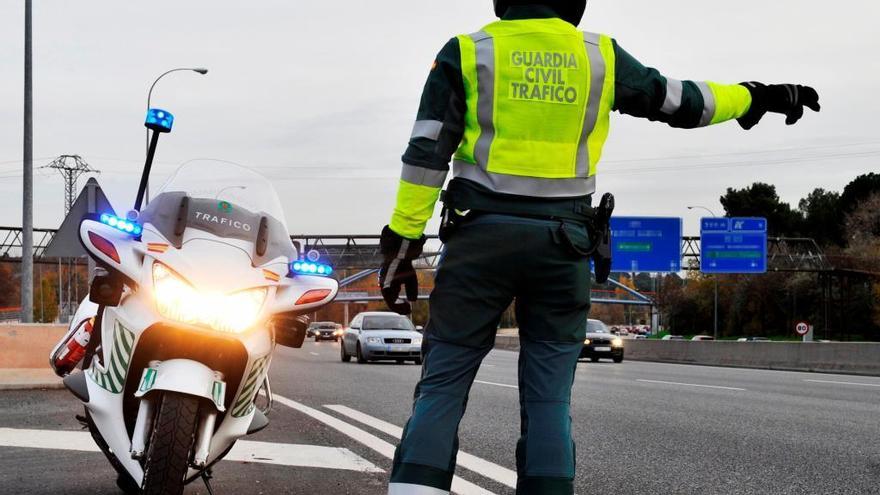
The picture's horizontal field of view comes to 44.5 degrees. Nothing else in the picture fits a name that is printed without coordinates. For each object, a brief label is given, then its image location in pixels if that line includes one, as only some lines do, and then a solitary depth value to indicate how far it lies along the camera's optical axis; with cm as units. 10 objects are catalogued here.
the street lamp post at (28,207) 1789
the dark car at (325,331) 7462
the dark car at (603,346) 2875
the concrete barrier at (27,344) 1323
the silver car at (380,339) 2359
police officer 333
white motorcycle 399
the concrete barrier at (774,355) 2245
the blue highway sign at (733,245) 4147
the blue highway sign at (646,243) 3931
